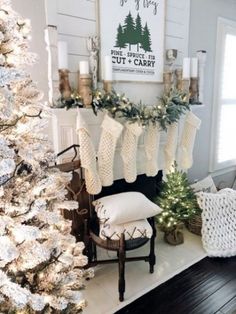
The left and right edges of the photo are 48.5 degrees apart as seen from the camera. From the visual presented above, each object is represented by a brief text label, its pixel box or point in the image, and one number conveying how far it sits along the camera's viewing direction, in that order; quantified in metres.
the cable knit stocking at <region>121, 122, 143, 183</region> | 2.14
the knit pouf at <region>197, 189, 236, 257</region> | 2.24
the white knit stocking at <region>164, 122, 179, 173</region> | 2.46
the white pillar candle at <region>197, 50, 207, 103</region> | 2.67
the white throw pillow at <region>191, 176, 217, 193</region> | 2.74
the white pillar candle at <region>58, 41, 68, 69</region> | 1.78
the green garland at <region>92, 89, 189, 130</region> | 1.98
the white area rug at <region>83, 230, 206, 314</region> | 1.75
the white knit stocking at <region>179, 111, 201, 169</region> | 2.54
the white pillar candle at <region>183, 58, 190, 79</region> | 2.43
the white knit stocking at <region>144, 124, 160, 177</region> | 2.30
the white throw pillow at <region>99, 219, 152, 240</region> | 1.74
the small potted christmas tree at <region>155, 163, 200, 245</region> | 2.38
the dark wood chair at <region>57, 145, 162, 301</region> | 1.75
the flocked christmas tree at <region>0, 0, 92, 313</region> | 0.92
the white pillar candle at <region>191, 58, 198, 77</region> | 2.53
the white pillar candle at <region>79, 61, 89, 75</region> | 1.89
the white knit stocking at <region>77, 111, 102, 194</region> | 1.82
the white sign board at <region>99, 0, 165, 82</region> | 2.07
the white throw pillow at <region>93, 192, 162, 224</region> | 1.73
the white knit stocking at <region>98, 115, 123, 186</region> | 1.97
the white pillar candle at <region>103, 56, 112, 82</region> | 1.99
